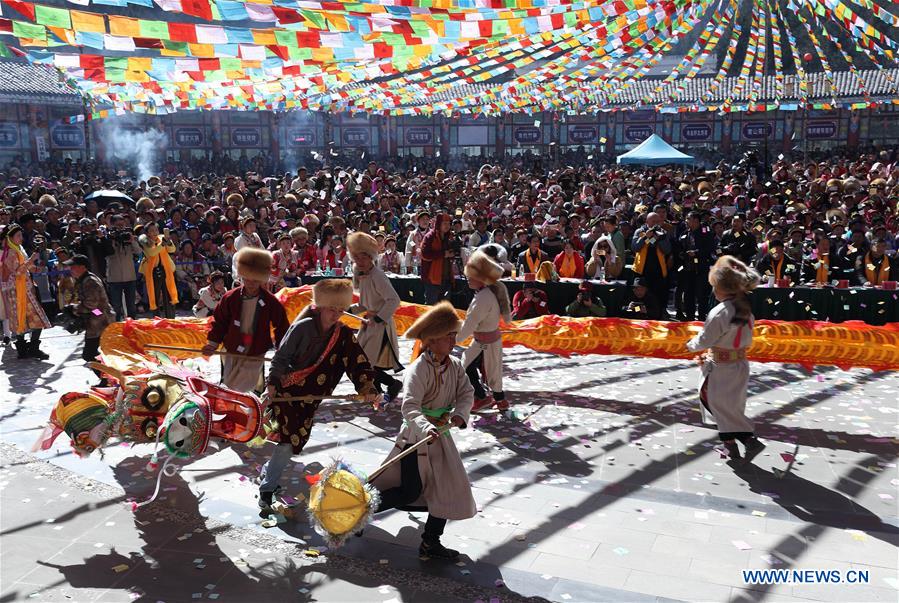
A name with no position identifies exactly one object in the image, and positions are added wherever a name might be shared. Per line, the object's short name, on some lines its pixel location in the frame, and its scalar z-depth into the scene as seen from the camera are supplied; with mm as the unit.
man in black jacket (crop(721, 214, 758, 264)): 11828
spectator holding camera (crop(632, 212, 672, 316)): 11562
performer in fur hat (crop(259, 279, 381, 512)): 5316
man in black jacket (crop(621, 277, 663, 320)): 11289
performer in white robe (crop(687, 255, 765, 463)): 6297
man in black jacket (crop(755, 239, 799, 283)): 11562
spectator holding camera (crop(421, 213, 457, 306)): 10539
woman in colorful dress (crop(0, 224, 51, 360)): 10102
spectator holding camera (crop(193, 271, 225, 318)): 9773
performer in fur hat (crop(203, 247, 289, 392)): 6133
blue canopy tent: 26906
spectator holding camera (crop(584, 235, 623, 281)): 12062
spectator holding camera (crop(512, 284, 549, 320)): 11078
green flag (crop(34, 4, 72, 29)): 8125
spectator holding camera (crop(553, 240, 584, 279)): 12258
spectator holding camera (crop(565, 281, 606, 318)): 10766
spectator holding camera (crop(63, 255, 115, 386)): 8867
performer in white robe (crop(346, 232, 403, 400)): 7469
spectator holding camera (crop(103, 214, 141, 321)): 11446
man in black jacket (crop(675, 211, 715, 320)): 11930
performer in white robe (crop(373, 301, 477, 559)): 4680
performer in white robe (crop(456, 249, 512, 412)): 7168
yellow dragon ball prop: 4457
